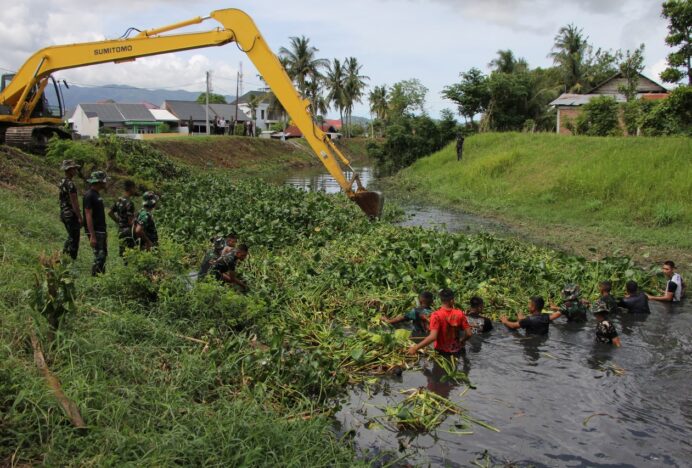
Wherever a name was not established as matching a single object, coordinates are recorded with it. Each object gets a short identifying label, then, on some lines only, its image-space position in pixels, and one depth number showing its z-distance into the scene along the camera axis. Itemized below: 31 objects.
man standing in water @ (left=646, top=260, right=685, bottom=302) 10.27
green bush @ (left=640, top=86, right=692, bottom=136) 22.38
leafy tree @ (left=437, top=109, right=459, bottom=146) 40.50
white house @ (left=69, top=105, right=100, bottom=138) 61.91
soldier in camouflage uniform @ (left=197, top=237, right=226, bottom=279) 8.64
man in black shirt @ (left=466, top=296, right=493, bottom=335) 8.64
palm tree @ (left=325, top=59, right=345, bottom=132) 69.94
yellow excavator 14.62
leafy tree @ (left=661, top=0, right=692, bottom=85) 22.68
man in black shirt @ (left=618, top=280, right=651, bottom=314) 9.72
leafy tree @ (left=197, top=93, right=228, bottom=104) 96.56
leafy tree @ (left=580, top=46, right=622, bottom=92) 53.62
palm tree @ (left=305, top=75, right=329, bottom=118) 65.88
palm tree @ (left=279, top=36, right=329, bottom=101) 63.28
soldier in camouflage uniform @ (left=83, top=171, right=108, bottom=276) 8.54
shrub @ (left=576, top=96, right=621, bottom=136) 29.34
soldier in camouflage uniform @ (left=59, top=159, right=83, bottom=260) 8.73
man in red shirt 7.29
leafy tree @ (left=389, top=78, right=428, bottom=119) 73.88
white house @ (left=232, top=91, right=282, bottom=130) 95.56
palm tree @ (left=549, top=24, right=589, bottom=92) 54.75
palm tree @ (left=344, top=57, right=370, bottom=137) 71.21
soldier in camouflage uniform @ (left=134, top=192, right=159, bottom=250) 9.26
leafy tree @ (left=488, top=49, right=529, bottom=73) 55.69
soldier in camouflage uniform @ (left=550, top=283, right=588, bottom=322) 9.23
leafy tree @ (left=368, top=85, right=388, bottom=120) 79.06
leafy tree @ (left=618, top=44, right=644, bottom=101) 34.28
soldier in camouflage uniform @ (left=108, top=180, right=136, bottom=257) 9.36
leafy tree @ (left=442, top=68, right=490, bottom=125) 39.84
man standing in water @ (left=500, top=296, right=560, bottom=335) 8.65
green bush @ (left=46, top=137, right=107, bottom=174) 19.03
